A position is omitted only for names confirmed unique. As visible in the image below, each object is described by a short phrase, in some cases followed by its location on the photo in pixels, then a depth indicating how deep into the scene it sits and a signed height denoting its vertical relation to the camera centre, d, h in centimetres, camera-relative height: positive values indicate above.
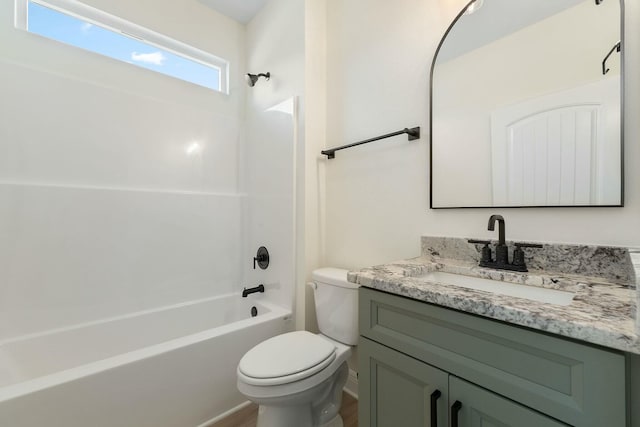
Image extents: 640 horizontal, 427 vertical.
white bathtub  107 -78
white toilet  109 -67
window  163 +117
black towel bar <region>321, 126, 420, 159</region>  138 +39
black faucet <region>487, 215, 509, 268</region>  102 -15
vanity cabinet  54 -41
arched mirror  92 +40
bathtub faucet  188 -58
